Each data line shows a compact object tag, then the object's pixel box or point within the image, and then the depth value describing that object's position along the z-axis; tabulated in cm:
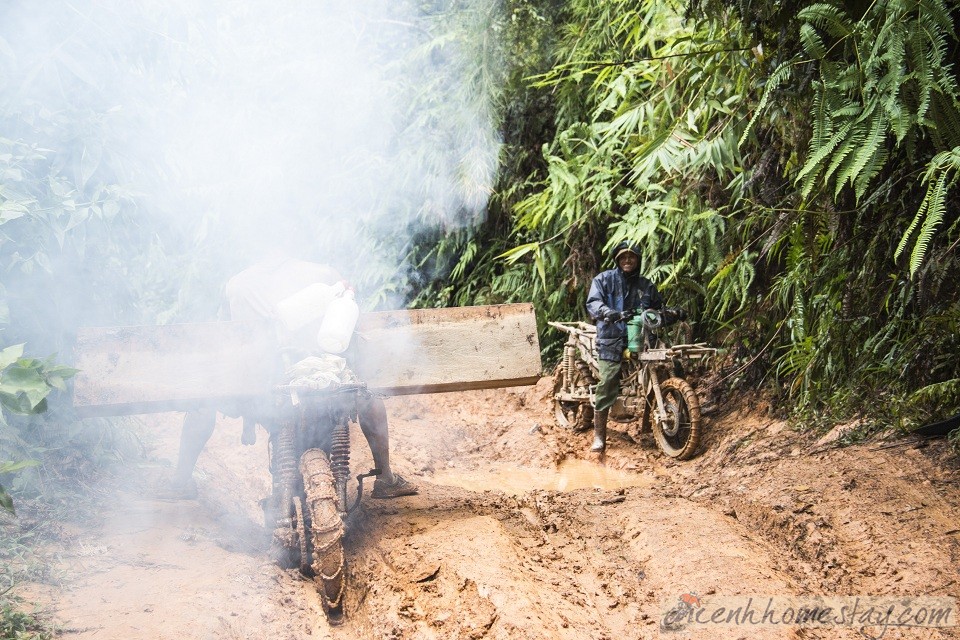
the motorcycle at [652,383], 718
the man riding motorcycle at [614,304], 738
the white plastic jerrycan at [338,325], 461
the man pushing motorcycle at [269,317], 525
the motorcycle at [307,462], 412
